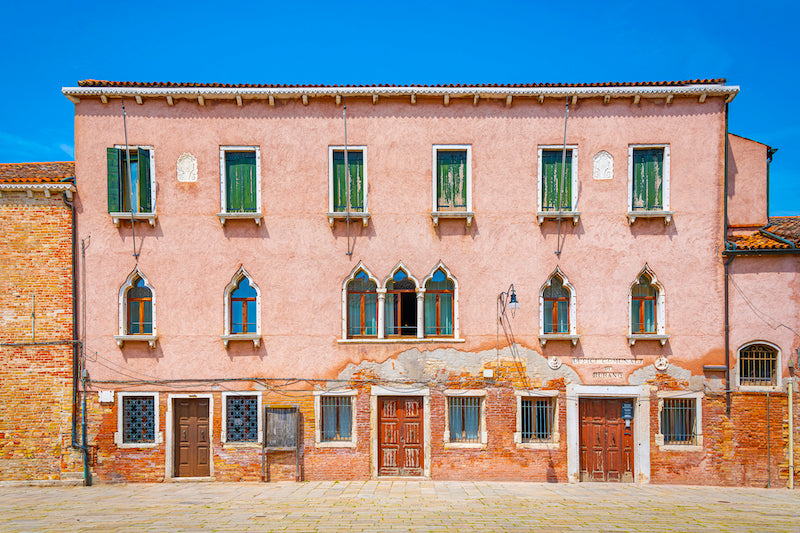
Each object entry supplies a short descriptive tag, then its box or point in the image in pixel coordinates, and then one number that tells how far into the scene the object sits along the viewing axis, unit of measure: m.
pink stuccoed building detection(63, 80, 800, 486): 13.05
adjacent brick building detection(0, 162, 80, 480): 12.91
